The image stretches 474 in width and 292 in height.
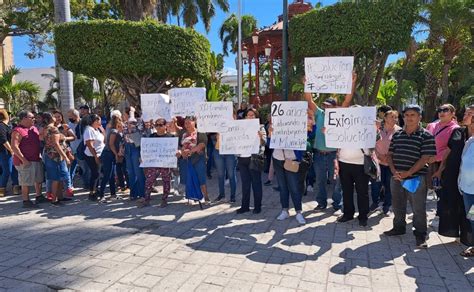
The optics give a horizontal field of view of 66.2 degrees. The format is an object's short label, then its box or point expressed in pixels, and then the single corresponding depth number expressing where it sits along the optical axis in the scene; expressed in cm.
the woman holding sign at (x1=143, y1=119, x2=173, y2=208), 672
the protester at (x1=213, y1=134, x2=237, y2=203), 701
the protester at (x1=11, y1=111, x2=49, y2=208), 671
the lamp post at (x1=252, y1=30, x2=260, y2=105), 1468
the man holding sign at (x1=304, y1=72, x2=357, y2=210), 597
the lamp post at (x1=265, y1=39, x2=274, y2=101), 1409
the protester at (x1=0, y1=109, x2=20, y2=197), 748
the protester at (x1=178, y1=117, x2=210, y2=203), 655
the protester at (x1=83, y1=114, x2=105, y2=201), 709
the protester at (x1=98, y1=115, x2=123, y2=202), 707
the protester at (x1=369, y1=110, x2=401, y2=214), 580
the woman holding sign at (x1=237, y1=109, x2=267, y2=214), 613
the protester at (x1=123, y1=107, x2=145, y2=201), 701
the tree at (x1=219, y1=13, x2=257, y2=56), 4284
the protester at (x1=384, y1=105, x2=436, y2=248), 453
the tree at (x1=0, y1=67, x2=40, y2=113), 1612
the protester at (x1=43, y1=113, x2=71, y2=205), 670
